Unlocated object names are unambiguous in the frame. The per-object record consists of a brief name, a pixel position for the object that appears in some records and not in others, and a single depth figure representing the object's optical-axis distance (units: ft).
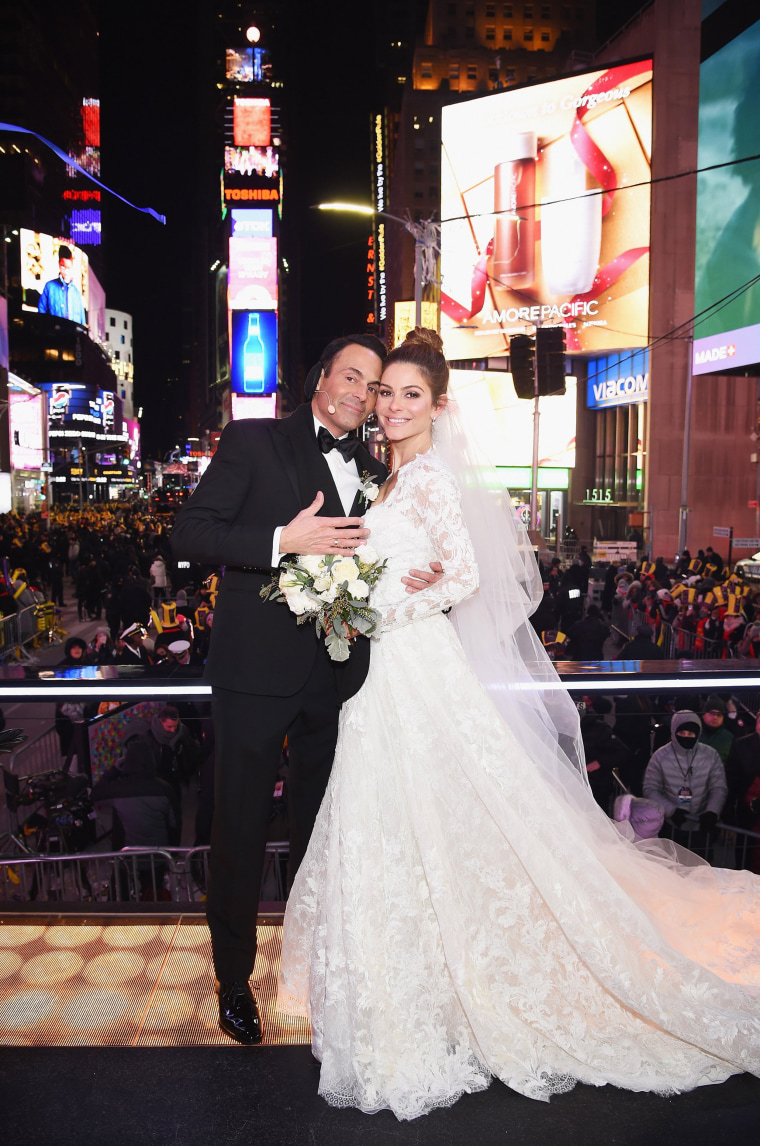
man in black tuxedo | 9.79
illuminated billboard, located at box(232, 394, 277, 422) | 199.26
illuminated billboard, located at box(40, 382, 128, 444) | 260.42
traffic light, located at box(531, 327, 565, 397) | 54.44
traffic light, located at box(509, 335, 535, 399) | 55.47
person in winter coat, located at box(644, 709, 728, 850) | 18.31
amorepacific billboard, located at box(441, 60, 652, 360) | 108.37
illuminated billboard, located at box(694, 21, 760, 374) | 69.41
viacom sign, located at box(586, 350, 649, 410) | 112.98
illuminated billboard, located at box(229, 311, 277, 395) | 200.03
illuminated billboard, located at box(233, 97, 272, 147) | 331.77
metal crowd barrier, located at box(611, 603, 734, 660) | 36.88
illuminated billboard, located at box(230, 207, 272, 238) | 239.91
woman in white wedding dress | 9.07
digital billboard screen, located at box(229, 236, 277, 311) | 219.41
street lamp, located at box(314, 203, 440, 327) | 56.39
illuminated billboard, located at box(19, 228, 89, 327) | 232.73
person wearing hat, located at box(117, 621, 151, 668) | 33.12
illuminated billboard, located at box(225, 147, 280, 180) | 332.39
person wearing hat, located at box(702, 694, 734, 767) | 21.67
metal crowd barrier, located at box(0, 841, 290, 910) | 15.61
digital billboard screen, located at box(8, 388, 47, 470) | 164.76
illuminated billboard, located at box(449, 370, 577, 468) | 130.82
